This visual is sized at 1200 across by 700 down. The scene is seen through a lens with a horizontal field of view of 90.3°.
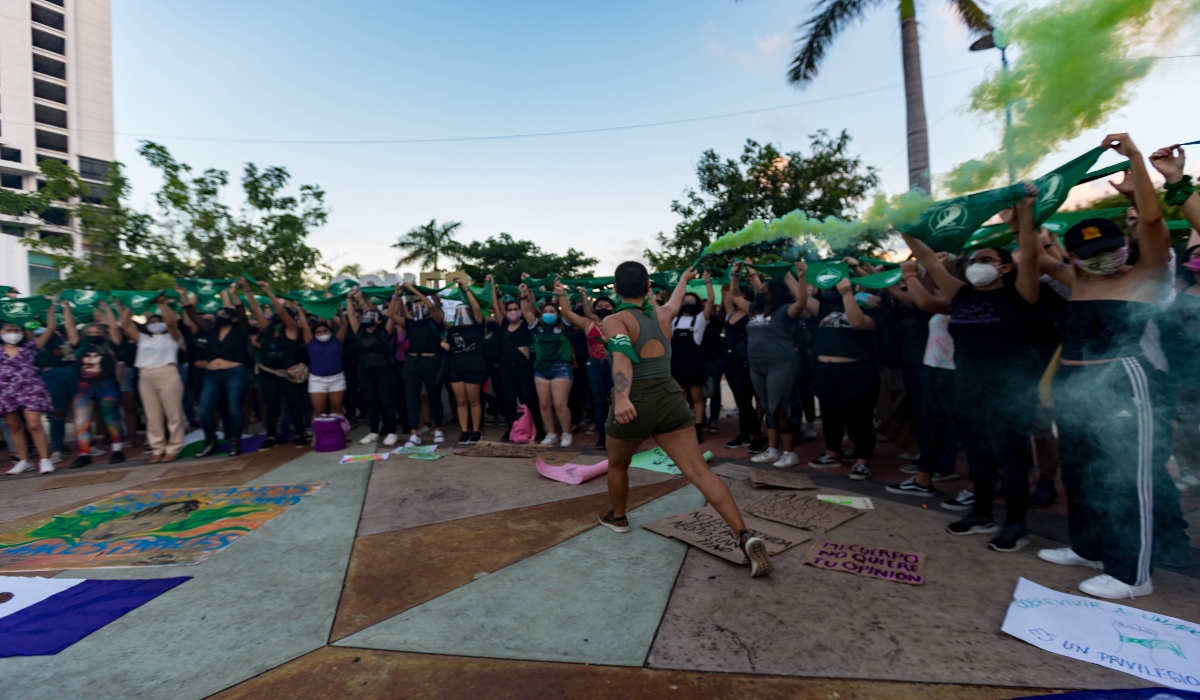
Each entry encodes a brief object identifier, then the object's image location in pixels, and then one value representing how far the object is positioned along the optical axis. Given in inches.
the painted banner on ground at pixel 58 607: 116.3
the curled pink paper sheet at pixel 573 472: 224.2
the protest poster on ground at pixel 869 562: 136.0
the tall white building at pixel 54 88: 1818.4
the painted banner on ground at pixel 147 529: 161.3
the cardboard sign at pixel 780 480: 204.4
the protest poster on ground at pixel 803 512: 169.5
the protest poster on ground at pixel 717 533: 151.2
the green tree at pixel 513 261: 1498.5
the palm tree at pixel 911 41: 462.9
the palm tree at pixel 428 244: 1258.6
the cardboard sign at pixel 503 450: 273.3
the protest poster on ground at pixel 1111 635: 96.6
